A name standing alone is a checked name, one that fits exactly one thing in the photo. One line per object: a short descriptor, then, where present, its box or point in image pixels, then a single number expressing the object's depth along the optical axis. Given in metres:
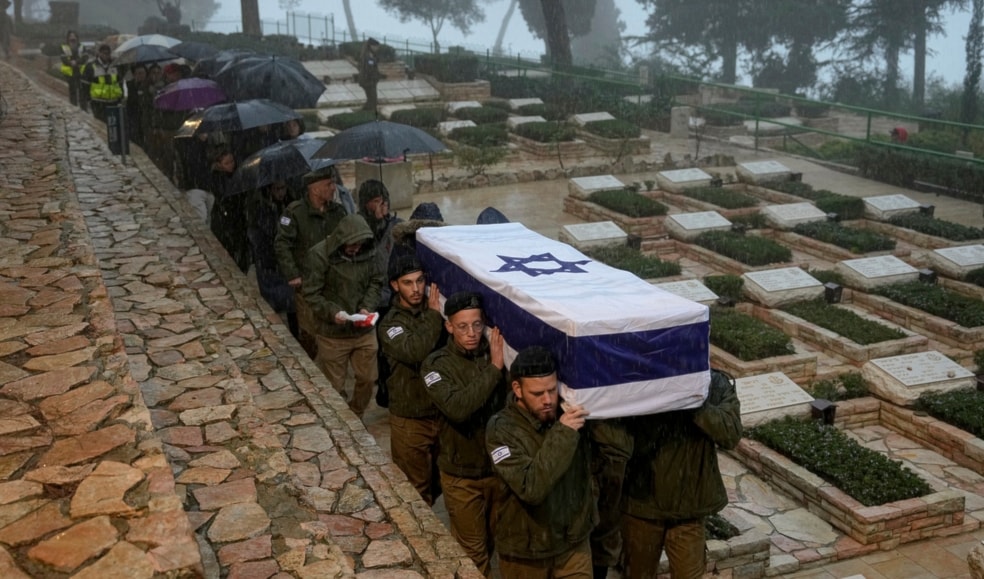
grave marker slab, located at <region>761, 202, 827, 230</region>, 14.03
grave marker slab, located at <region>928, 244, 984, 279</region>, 11.83
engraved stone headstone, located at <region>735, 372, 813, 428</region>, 8.13
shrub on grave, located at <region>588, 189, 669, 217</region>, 14.55
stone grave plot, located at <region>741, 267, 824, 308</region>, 10.95
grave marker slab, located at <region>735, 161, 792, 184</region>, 16.88
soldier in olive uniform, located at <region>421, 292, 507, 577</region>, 4.93
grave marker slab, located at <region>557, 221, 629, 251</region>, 12.99
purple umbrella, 12.22
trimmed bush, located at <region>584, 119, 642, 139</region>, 20.23
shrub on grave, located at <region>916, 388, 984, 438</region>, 8.00
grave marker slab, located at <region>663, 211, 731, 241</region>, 13.61
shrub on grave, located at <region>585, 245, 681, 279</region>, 11.83
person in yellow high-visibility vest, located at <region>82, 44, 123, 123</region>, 15.97
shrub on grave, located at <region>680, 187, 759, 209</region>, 15.31
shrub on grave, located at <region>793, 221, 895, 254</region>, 12.98
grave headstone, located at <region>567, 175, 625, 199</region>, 15.66
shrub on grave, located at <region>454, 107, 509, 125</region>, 22.42
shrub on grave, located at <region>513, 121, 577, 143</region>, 19.86
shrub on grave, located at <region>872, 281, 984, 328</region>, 10.36
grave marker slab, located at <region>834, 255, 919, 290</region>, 11.42
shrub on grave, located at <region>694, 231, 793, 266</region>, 12.49
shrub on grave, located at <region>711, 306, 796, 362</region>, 9.34
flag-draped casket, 4.40
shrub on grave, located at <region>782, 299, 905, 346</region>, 9.89
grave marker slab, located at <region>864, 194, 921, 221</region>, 14.46
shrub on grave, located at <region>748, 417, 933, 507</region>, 6.93
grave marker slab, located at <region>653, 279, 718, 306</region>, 10.72
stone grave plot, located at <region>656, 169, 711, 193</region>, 16.41
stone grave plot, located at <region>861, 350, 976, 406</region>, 8.59
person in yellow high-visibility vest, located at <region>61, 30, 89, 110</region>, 20.03
